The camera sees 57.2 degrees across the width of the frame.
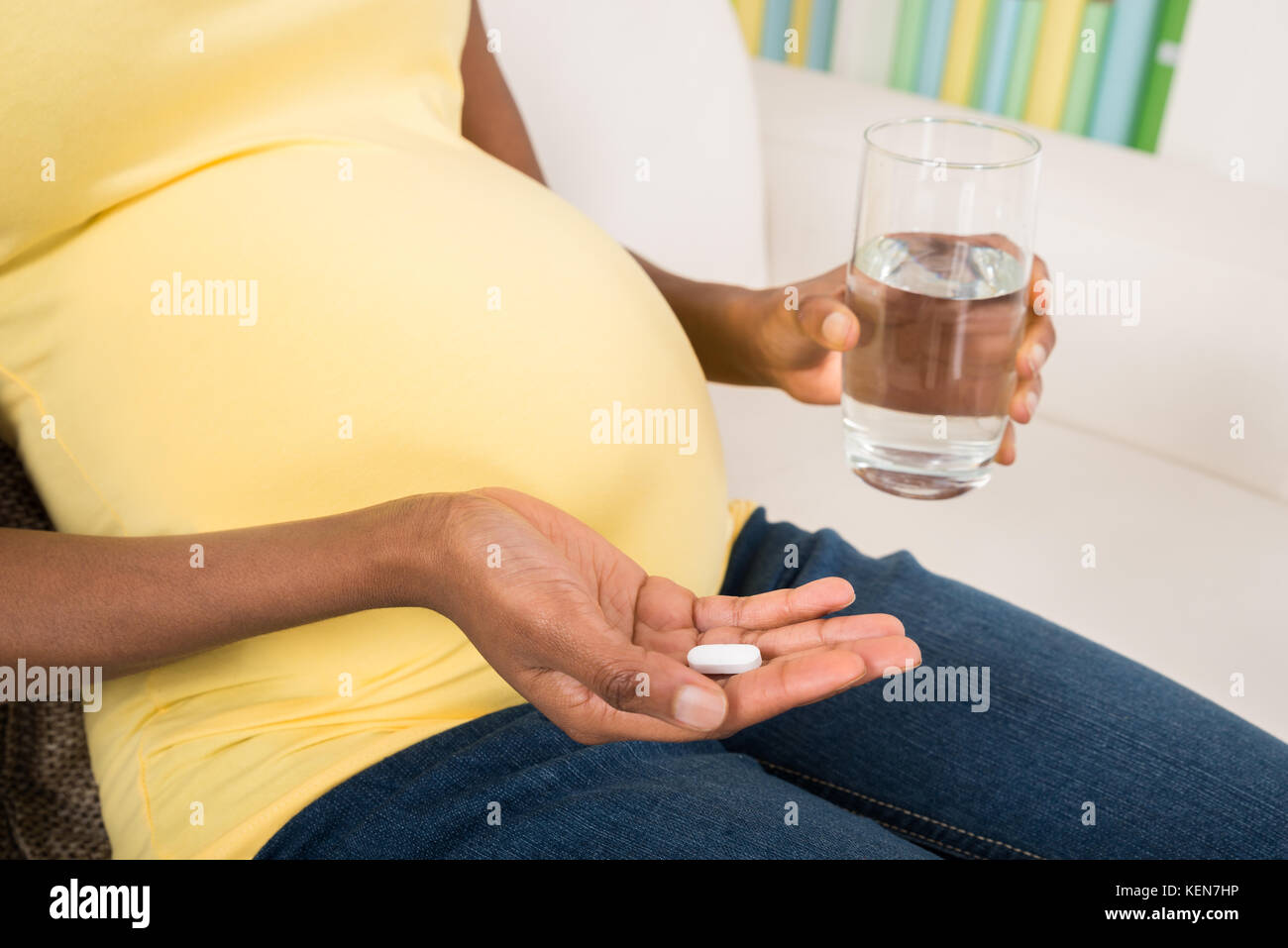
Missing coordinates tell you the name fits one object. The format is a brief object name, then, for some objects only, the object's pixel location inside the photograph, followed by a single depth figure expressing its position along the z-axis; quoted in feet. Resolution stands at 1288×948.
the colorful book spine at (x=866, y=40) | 5.81
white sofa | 3.25
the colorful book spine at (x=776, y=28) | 6.08
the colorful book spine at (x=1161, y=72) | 4.94
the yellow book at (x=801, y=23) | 6.05
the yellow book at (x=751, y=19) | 6.09
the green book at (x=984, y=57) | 5.47
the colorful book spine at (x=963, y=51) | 5.48
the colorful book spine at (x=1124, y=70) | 5.05
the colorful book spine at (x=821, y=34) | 6.03
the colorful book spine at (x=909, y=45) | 5.67
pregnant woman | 1.86
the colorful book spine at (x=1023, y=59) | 5.33
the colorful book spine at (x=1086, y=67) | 5.17
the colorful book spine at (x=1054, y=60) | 5.18
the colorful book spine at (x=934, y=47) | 5.60
